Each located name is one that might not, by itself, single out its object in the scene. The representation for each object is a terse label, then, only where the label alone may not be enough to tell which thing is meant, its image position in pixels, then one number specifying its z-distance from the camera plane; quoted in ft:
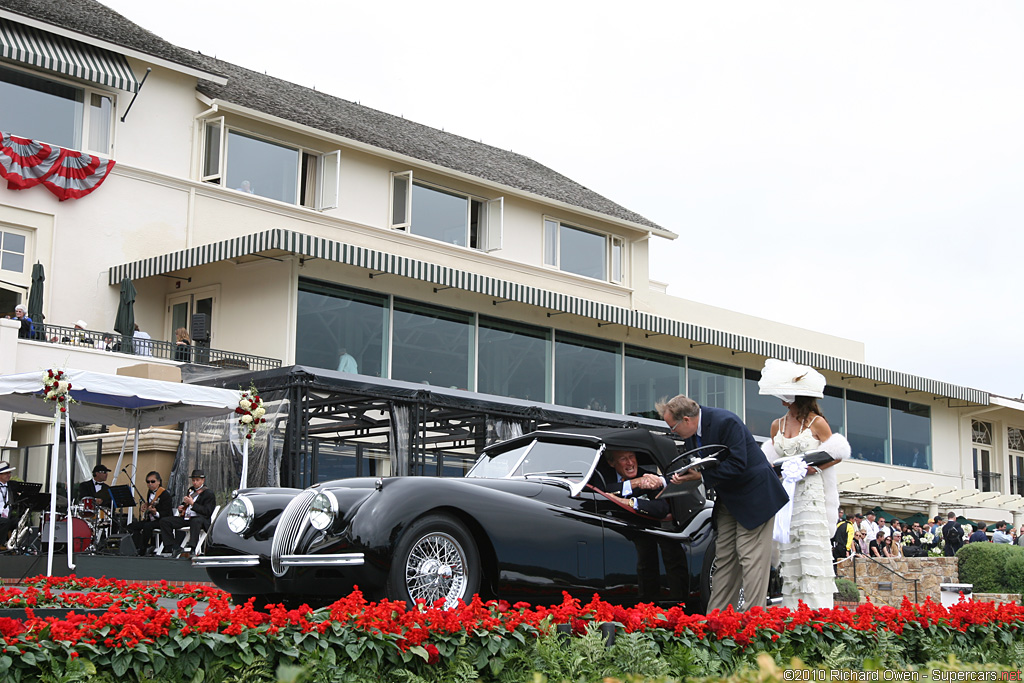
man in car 28.30
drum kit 44.39
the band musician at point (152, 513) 51.72
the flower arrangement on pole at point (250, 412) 48.01
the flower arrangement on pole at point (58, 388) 42.06
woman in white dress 24.23
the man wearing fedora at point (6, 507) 48.03
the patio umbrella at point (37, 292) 67.05
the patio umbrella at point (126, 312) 70.38
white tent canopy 43.57
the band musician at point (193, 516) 49.49
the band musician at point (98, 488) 51.42
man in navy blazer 24.14
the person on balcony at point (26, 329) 64.28
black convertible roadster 23.25
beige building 72.38
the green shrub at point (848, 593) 52.03
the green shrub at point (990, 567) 59.77
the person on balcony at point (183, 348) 71.46
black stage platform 43.78
